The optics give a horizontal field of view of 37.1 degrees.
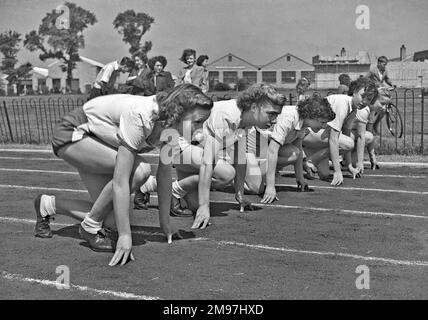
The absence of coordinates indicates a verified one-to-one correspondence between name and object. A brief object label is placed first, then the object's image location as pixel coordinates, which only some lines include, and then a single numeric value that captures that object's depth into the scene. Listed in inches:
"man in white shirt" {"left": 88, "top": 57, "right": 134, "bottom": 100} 449.4
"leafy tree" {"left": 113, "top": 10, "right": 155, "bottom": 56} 1616.6
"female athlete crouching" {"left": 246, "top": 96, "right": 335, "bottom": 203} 307.1
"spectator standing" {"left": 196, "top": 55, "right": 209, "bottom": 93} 527.5
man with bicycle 438.2
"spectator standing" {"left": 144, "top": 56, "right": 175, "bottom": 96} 469.4
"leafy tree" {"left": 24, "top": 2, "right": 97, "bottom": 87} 1657.2
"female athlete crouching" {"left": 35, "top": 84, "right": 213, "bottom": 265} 193.6
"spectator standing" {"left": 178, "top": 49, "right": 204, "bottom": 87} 514.0
